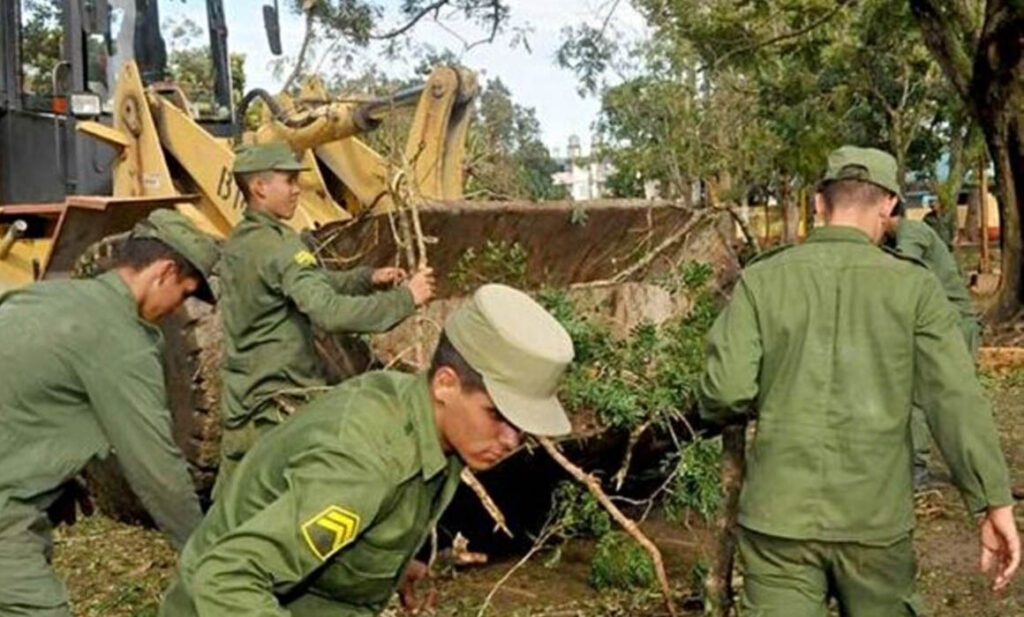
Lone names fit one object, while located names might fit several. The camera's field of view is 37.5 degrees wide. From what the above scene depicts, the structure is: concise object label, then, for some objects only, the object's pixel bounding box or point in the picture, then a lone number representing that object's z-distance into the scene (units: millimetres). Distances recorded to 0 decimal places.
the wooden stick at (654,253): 6691
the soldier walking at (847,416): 3859
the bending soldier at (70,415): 3500
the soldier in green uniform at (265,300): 5527
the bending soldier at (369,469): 2350
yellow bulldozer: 6457
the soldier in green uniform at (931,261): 7121
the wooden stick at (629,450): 5586
